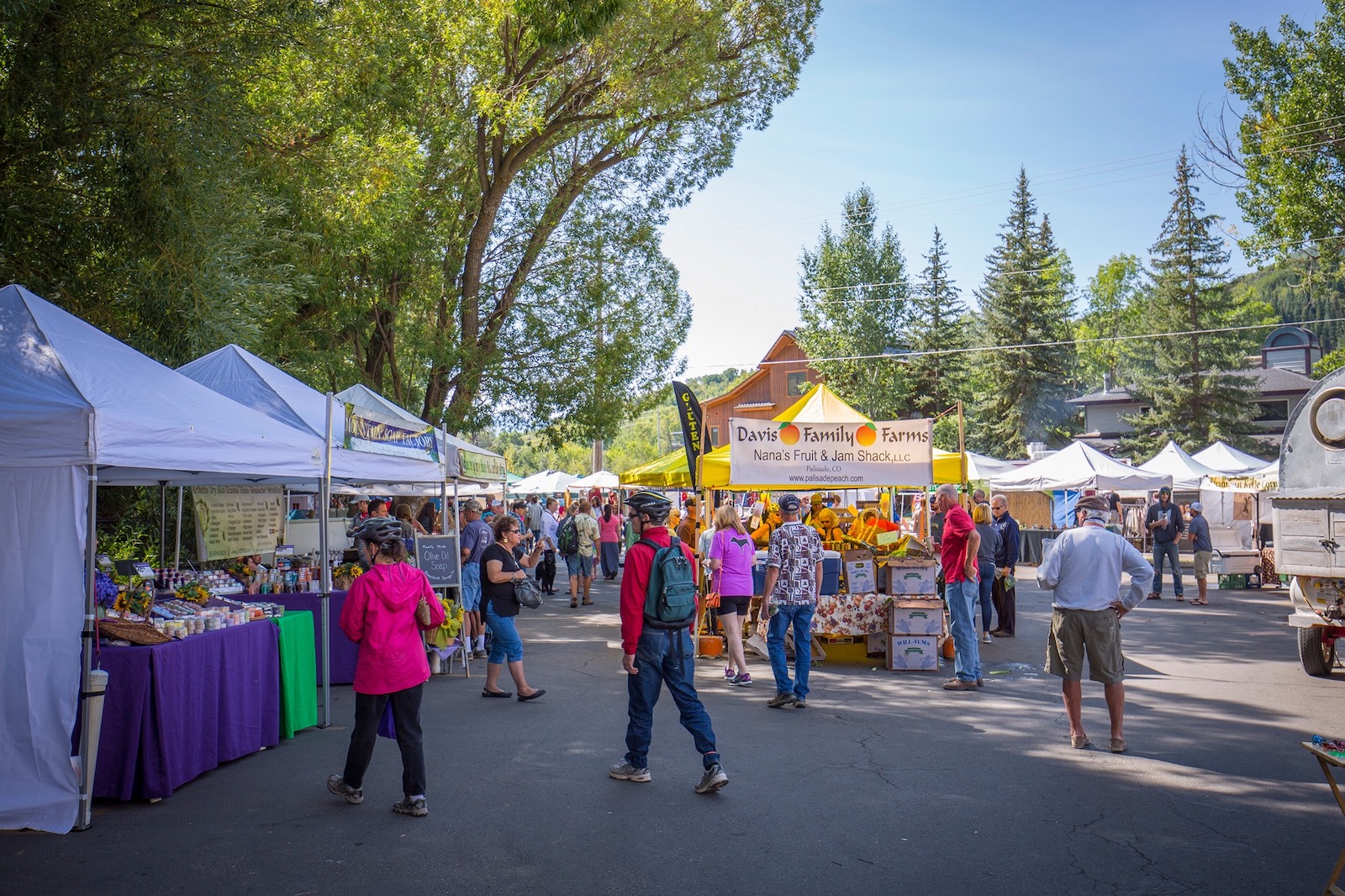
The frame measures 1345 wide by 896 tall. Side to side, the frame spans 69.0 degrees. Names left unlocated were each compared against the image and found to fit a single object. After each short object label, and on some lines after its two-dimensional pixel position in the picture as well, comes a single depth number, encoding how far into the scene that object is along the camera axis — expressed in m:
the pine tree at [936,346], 49.56
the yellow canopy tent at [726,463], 12.84
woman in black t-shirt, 9.04
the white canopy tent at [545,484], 37.22
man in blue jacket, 13.66
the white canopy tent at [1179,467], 26.09
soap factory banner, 9.35
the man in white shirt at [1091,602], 7.11
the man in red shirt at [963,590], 9.94
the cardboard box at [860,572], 11.55
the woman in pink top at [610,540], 22.03
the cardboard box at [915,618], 11.12
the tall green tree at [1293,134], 23.53
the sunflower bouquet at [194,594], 7.67
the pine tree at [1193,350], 41.69
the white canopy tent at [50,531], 5.71
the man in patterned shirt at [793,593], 8.90
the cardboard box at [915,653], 11.13
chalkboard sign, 11.22
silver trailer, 9.84
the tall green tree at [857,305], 50.16
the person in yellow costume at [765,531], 13.05
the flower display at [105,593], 6.72
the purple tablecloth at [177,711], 6.22
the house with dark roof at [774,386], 60.91
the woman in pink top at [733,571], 10.12
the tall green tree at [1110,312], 66.25
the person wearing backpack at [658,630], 6.30
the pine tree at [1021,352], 47.44
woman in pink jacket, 5.85
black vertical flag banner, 13.59
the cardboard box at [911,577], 11.25
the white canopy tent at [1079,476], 25.52
